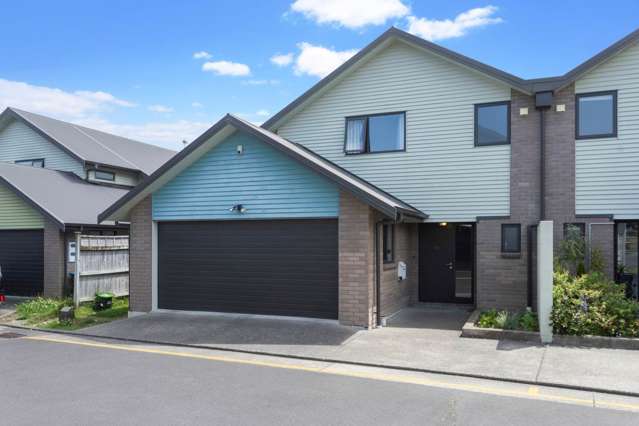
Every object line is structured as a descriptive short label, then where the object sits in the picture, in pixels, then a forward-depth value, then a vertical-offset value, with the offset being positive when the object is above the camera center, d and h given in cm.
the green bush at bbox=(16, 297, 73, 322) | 1292 -235
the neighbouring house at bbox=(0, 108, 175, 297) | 1542 +109
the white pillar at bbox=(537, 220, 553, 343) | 912 -103
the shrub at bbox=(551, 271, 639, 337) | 902 -163
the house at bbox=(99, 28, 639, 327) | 1144 +68
